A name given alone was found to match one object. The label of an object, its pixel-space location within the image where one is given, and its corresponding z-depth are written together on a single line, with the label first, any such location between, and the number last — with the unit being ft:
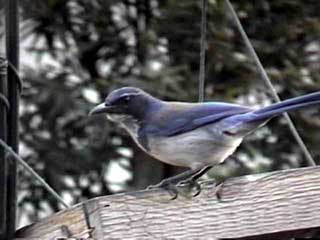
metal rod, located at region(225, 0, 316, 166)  14.80
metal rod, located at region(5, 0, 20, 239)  14.12
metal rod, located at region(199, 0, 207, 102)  14.10
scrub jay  13.76
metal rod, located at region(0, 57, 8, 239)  13.76
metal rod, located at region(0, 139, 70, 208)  13.21
